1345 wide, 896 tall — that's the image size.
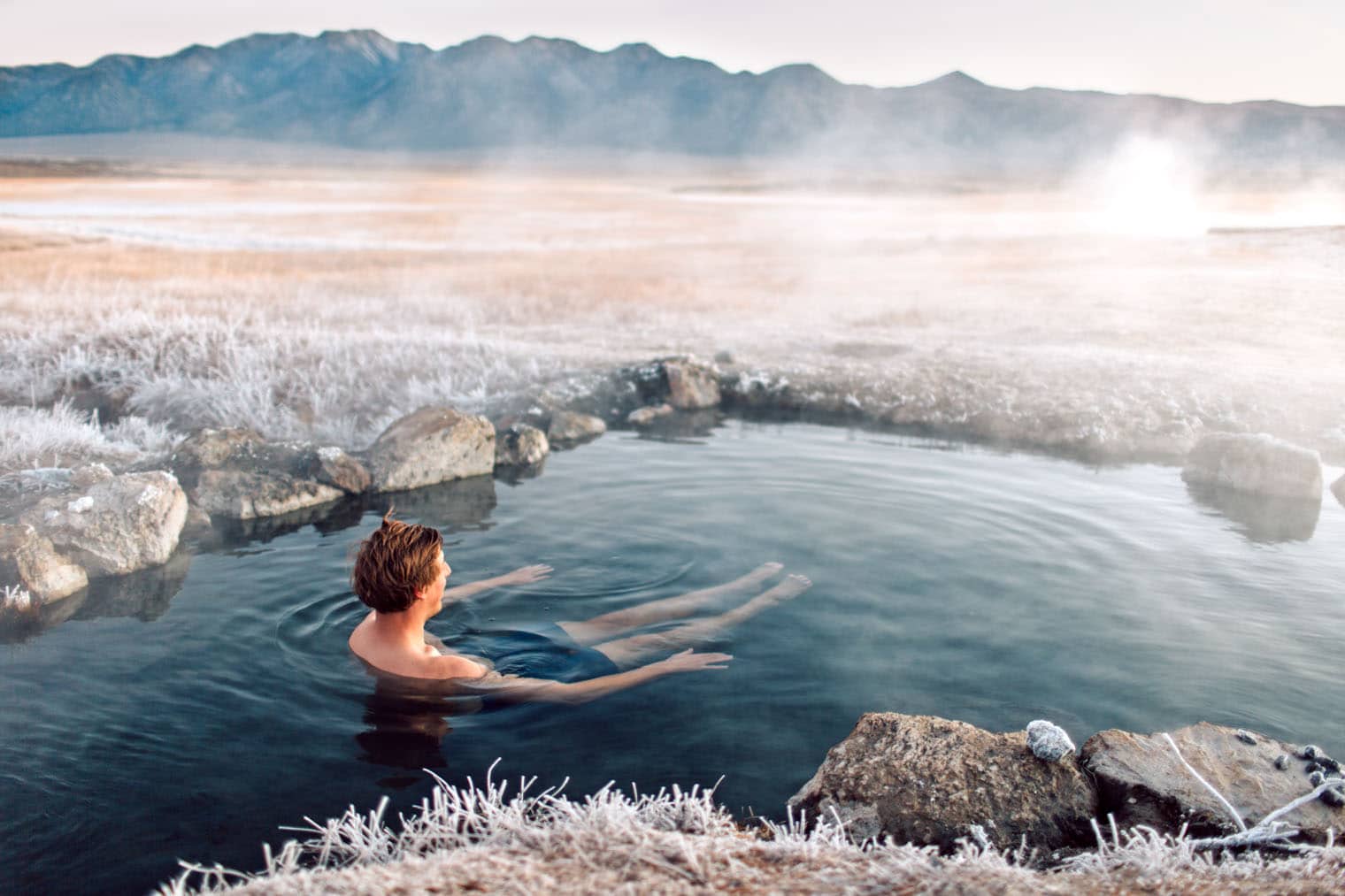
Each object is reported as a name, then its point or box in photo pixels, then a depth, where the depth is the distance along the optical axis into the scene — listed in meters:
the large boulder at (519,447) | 8.99
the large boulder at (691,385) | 11.27
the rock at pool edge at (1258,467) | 7.80
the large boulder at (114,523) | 6.14
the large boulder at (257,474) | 7.35
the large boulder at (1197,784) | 3.12
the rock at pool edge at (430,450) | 8.23
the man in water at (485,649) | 4.14
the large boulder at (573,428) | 9.81
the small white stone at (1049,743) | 3.37
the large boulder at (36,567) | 5.61
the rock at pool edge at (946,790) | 3.18
